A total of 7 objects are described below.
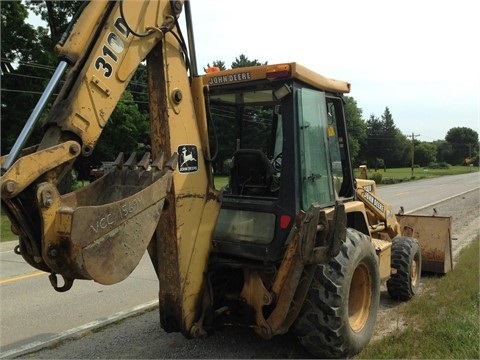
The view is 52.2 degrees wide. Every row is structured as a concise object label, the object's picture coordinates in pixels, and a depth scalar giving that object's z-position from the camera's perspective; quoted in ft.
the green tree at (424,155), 344.69
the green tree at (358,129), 249.32
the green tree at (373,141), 302.04
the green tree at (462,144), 376.89
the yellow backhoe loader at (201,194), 10.00
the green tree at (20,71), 78.48
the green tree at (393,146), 315.17
